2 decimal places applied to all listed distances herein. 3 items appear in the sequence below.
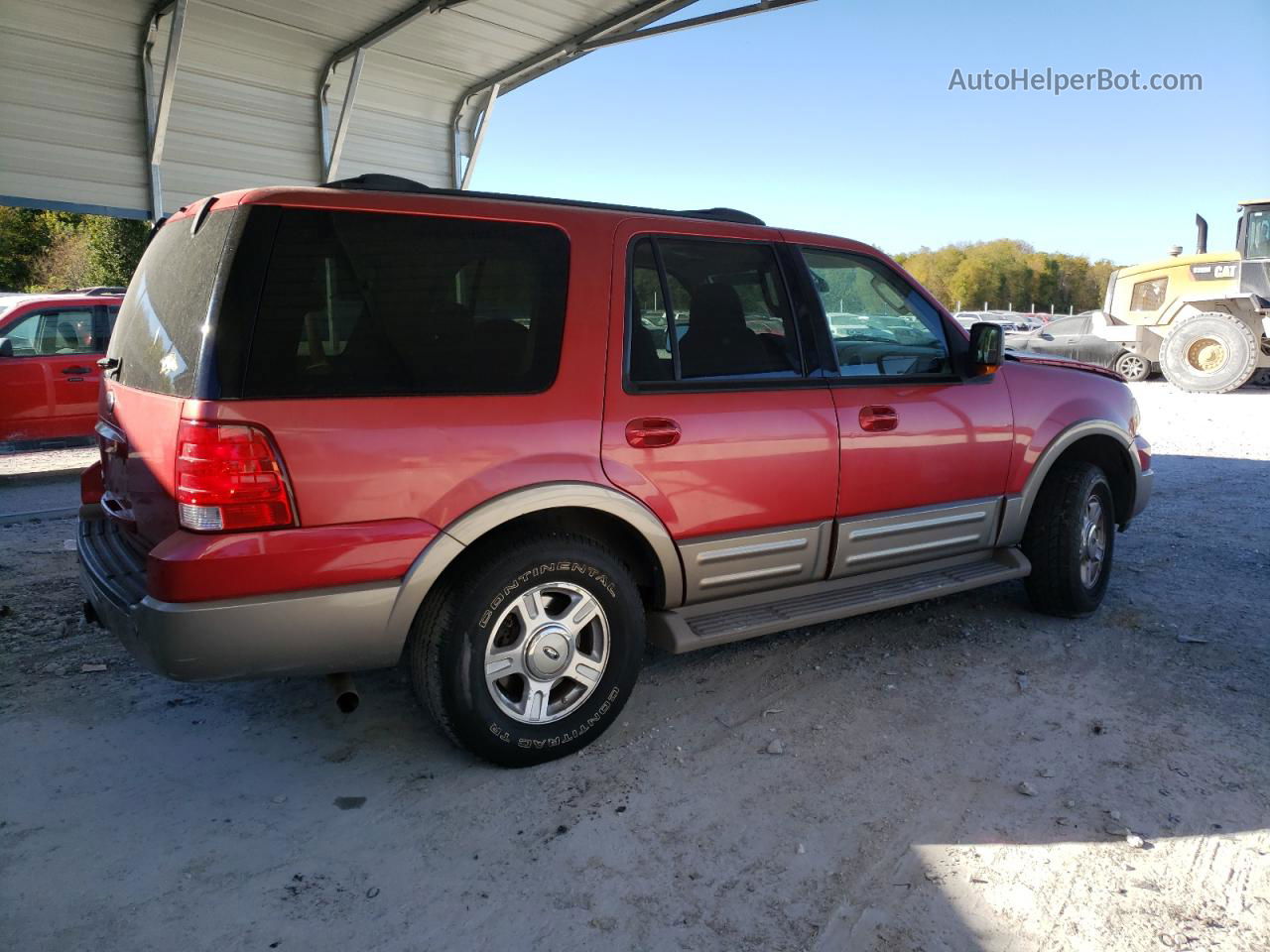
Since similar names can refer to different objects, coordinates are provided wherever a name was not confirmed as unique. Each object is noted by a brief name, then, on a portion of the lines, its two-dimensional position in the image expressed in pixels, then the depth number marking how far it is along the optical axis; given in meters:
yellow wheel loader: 16.59
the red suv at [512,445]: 2.67
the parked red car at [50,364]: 8.77
